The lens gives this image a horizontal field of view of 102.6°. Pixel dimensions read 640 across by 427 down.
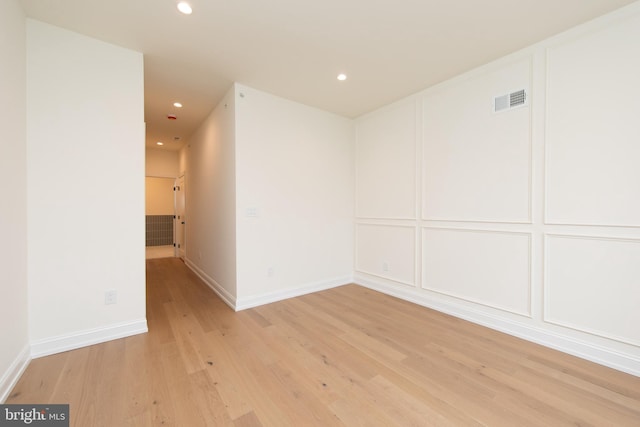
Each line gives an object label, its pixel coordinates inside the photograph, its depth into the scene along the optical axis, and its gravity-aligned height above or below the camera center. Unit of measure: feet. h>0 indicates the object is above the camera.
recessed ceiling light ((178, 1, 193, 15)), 6.10 +4.97
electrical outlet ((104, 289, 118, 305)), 7.58 -2.53
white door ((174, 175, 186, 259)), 19.75 -0.48
